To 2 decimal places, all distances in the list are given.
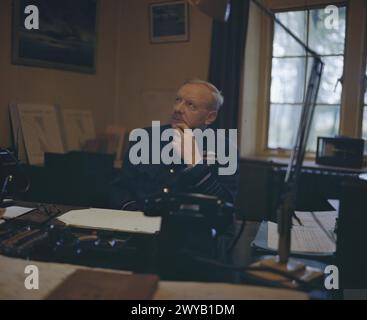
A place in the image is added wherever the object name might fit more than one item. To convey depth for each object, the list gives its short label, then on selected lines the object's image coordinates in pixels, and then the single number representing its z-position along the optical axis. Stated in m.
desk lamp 0.93
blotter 0.81
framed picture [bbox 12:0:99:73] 2.88
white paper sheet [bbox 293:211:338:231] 1.46
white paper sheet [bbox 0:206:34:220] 1.39
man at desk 1.64
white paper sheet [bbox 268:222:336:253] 1.22
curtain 3.21
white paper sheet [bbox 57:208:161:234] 1.33
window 3.19
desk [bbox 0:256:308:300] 0.83
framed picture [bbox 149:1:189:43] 3.52
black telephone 0.98
